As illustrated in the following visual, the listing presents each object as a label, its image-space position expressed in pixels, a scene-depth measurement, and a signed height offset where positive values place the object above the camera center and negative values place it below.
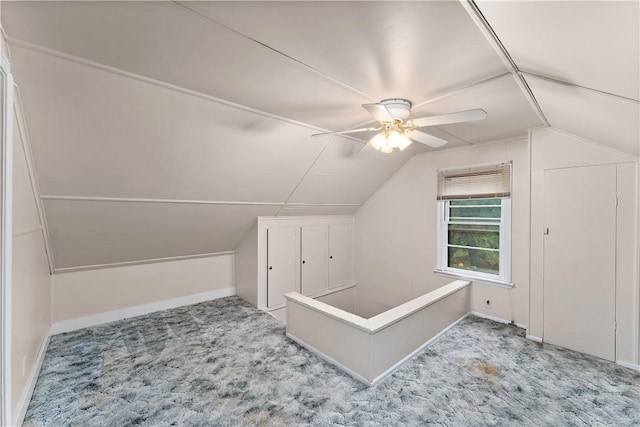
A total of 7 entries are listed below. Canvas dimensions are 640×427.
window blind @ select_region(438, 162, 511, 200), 3.28 +0.43
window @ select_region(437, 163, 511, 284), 3.31 -0.09
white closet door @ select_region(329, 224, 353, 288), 4.72 -0.72
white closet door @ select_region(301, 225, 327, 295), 4.36 -0.74
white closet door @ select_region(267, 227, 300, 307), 3.93 -0.72
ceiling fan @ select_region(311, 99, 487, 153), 1.86 +0.66
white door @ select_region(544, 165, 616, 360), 2.48 -0.41
